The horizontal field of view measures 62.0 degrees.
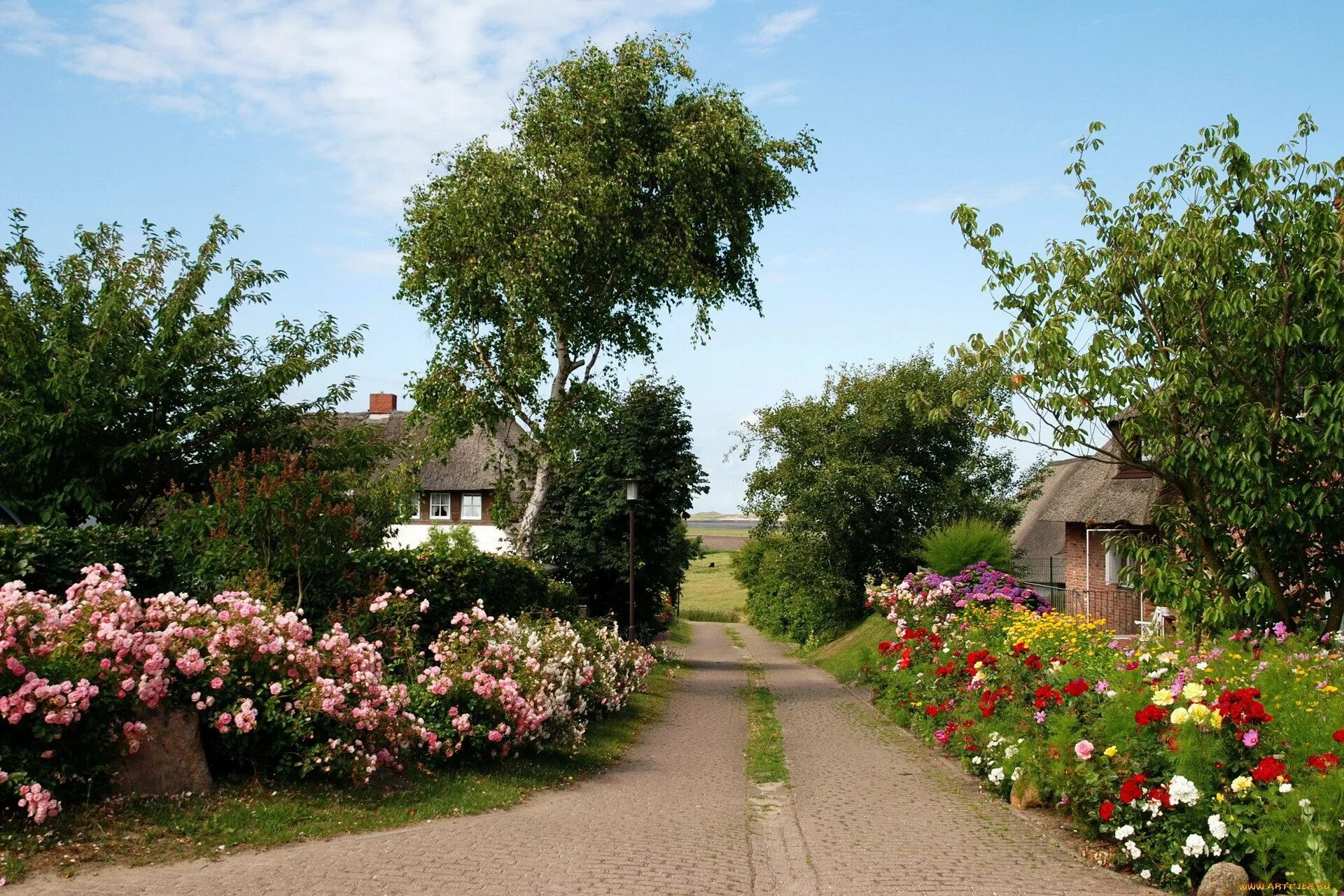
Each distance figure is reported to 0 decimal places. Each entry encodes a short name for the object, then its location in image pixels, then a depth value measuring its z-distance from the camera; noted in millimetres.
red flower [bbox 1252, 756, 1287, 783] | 6262
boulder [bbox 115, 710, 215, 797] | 7762
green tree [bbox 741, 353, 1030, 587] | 32562
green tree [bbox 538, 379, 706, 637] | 26062
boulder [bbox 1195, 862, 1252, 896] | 6359
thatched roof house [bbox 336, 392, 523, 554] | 49500
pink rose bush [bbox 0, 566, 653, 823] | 7195
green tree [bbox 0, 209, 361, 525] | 14266
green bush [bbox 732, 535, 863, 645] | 33750
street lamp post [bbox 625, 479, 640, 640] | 24047
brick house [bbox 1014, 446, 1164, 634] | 24875
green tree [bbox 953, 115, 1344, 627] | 10484
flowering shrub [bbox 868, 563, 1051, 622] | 16844
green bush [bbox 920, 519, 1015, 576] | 21938
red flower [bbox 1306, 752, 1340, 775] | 6023
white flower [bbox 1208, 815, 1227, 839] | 6434
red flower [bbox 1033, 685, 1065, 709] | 9492
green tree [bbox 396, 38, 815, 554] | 20969
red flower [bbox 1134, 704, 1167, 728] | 7344
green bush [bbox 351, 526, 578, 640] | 14344
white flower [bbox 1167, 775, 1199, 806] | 6684
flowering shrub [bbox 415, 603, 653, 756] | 10398
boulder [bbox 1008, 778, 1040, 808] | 9445
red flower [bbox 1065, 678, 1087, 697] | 8641
